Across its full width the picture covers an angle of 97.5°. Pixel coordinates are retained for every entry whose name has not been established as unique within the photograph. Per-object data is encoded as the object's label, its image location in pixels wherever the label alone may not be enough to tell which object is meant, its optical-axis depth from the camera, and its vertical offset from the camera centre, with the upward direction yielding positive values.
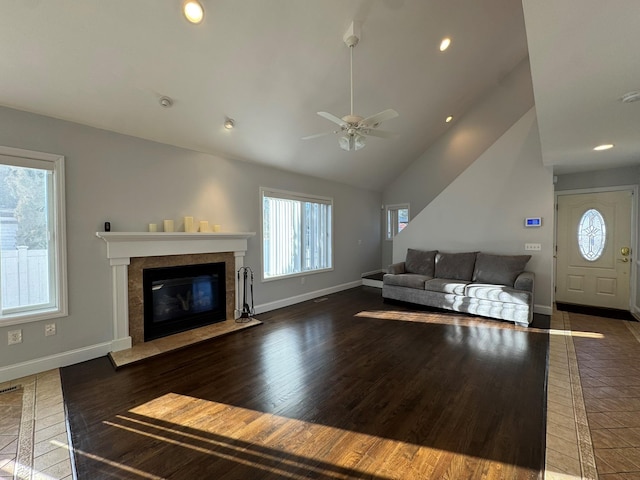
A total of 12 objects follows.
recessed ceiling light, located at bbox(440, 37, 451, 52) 3.88 +2.70
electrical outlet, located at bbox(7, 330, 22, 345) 2.71 -0.94
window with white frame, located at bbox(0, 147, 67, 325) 2.71 +0.03
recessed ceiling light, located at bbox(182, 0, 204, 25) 2.34 +1.94
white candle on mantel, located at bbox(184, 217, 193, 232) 3.83 +0.21
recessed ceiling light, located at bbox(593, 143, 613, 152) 3.45 +1.11
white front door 4.68 -0.26
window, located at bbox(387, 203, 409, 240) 7.82 +0.51
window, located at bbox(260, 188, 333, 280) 5.14 +0.07
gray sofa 4.26 -0.82
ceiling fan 2.75 +1.15
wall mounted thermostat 4.79 +0.23
